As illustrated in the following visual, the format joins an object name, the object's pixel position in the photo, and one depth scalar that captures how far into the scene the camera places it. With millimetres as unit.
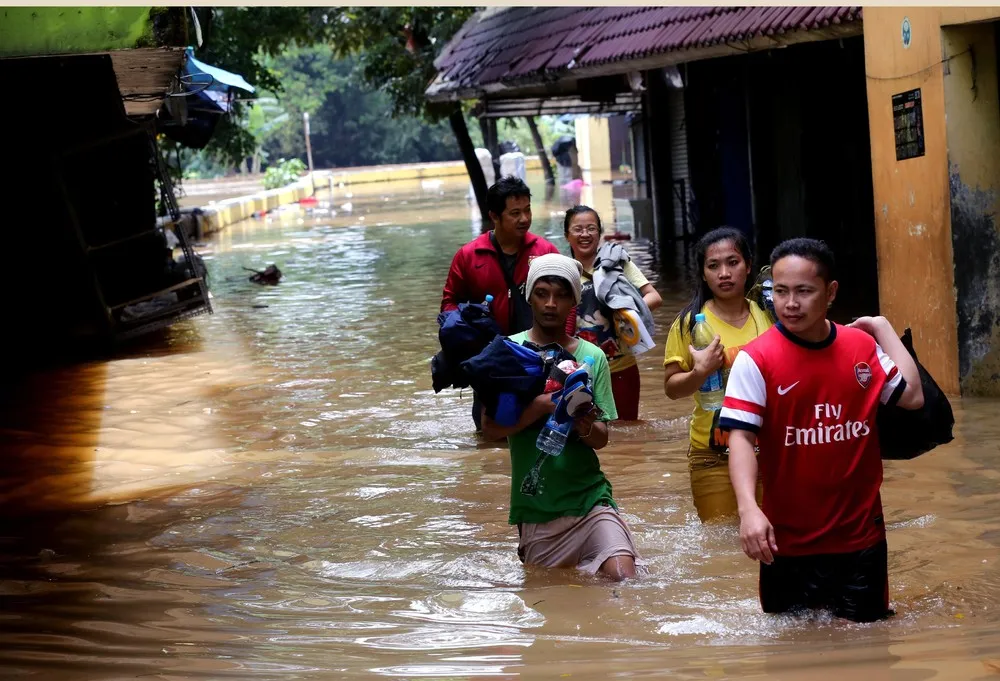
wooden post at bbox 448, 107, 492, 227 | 27297
